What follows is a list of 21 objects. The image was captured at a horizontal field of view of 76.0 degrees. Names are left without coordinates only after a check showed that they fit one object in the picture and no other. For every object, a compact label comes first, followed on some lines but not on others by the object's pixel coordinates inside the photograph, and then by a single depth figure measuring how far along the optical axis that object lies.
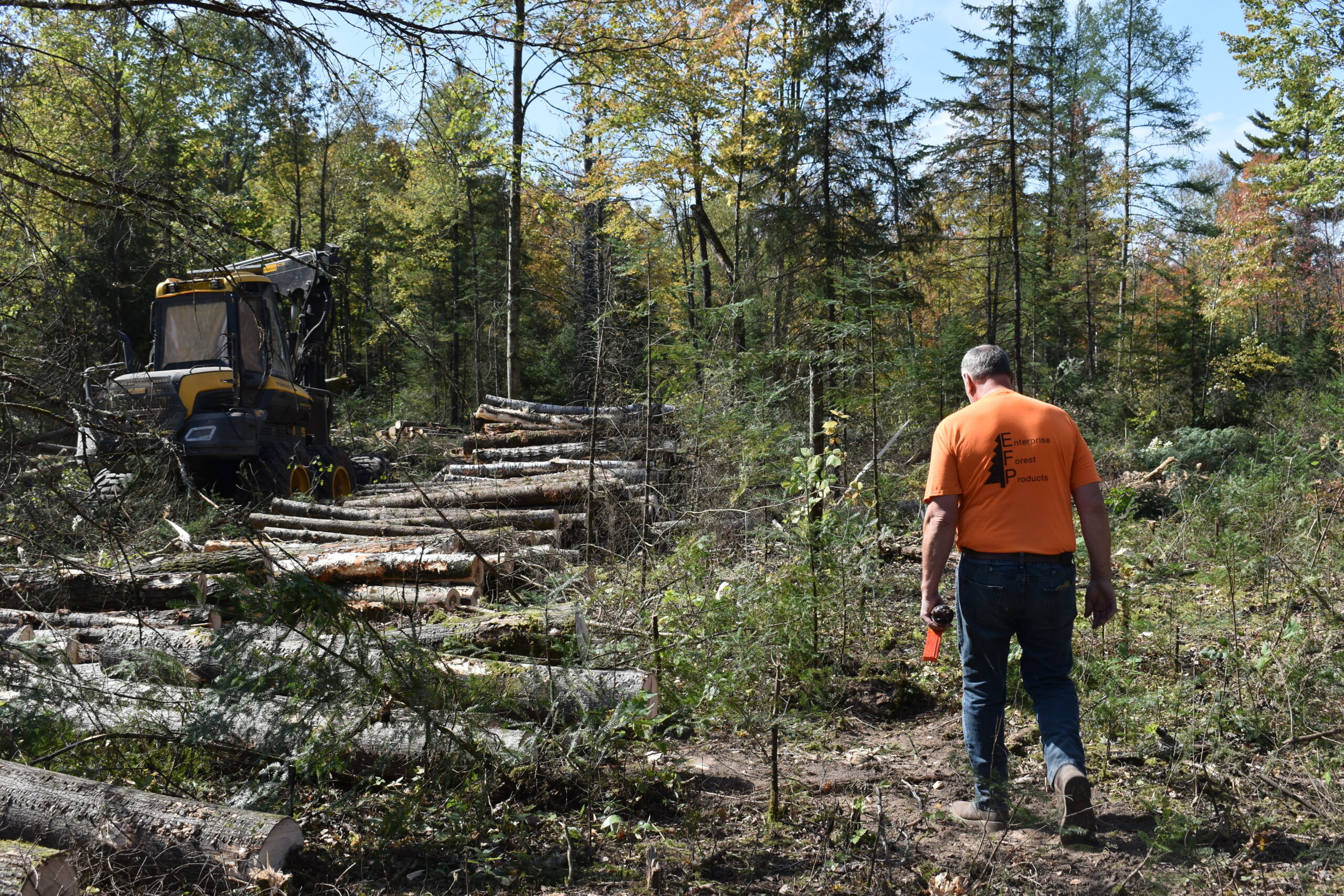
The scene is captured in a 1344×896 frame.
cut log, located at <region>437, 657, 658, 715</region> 4.25
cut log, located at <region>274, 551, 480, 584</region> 6.62
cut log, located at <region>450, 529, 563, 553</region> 7.16
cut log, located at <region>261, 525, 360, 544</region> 9.02
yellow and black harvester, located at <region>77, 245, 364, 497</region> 10.34
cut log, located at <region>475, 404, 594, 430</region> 13.45
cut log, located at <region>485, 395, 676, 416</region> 14.00
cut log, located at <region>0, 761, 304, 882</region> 3.09
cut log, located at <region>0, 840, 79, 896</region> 2.73
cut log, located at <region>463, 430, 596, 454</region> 13.14
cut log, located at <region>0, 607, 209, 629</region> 5.66
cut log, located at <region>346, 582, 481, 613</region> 6.16
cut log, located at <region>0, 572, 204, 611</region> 5.65
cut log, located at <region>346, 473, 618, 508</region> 9.82
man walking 3.66
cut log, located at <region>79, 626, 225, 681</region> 4.44
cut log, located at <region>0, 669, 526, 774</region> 3.52
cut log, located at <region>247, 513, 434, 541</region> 8.93
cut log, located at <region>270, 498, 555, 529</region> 8.54
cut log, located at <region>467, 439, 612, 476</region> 12.25
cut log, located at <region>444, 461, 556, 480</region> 11.95
